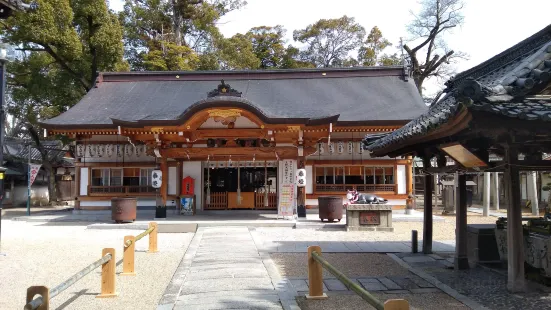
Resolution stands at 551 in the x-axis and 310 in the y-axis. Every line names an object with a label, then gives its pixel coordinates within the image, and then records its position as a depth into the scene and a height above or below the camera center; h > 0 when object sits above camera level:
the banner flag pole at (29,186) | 19.00 -0.15
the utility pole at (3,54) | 7.71 +2.94
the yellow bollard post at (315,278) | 5.94 -1.37
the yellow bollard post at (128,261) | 7.54 -1.40
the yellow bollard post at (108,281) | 6.17 -1.44
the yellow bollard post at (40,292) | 3.69 -0.95
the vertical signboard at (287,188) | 15.61 -0.27
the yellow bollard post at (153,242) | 9.78 -1.39
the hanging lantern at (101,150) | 17.77 +1.33
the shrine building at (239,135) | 14.69 +1.68
